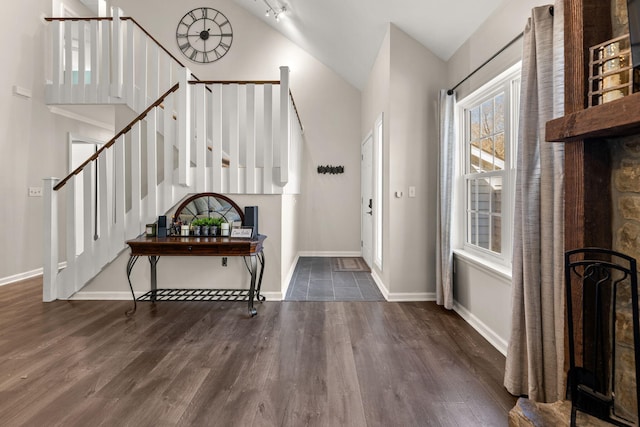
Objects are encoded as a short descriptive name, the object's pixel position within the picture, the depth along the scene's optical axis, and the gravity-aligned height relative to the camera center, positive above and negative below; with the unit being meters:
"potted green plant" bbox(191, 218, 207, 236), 3.64 -0.10
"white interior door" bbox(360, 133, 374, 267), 5.44 +0.26
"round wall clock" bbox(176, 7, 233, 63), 6.31 +3.16
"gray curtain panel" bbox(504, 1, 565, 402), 1.76 -0.07
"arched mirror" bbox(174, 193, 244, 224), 3.81 +0.07
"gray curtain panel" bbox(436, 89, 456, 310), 3.43 +0.26
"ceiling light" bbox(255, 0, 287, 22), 5.04 +2.89
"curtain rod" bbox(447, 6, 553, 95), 2.36 +1.17
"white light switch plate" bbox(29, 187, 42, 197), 4.87 +0.32
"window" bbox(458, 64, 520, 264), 2.69 +0.43
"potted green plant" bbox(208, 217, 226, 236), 3.66 -0.10
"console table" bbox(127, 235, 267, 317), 3.29 -0.30
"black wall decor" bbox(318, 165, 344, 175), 6.38 +0.80
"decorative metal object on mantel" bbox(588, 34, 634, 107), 1.35 +0.57
